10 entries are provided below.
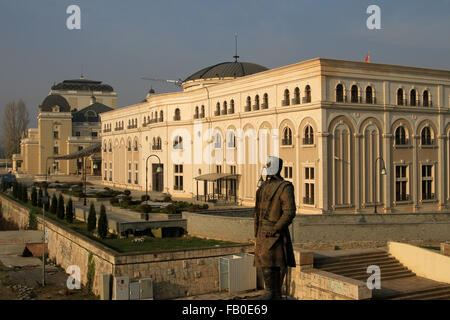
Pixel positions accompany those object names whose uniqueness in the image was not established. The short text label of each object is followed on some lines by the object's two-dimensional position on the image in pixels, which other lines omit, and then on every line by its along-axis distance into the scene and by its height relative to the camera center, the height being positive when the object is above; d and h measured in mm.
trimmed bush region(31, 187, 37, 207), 43581 -2833
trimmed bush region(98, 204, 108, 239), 26016 -3207
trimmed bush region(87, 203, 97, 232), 28312 -3183
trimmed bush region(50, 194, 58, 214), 37375 -3032
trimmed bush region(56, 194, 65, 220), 34219 -3026
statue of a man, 10391 -1472
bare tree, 111312 +9704
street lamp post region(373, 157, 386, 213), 35912 -1035
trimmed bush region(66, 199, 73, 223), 32719 -3155
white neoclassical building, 34531 +2331
